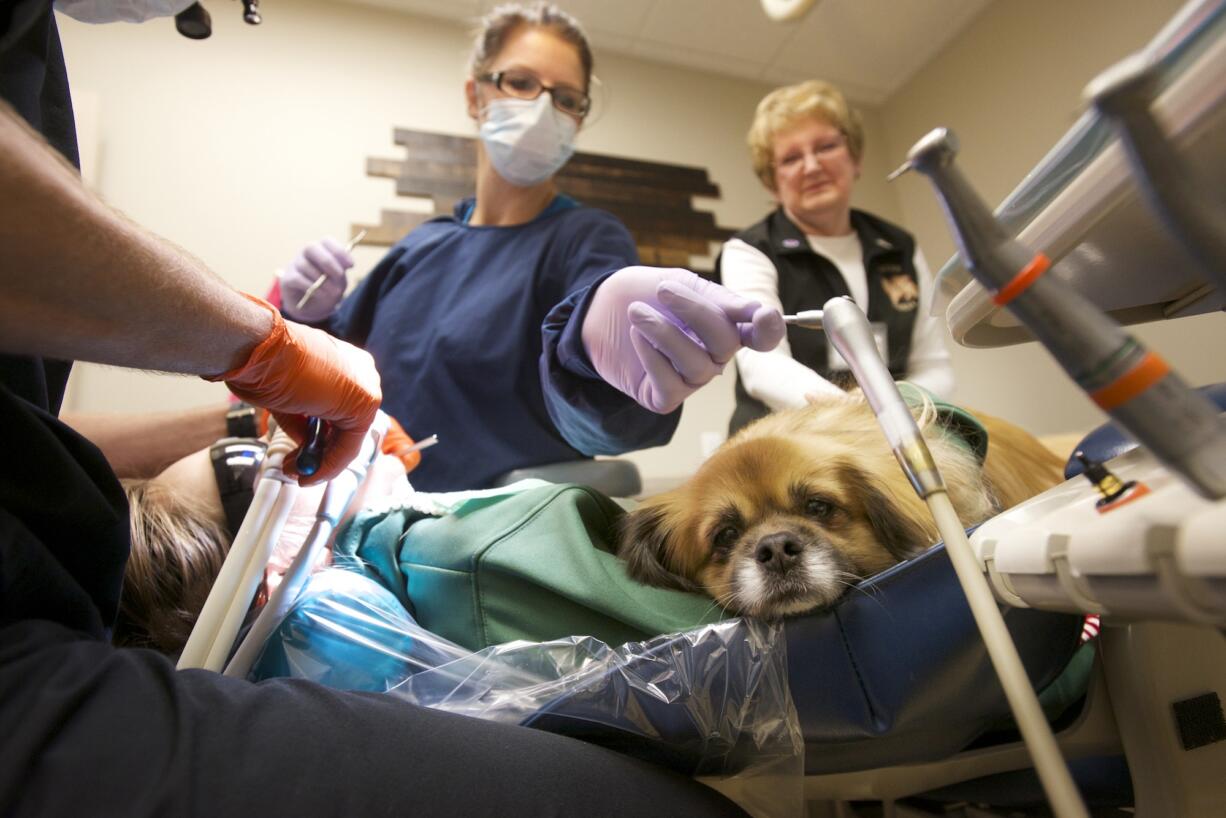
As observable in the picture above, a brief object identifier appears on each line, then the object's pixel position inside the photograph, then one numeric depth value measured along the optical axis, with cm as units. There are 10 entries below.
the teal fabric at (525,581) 69
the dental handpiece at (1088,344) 31
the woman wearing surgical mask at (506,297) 117
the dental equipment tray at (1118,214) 30
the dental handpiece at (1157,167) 29
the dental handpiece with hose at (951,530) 40
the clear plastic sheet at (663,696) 62
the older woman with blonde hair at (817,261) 125
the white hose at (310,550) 72
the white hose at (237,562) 69
